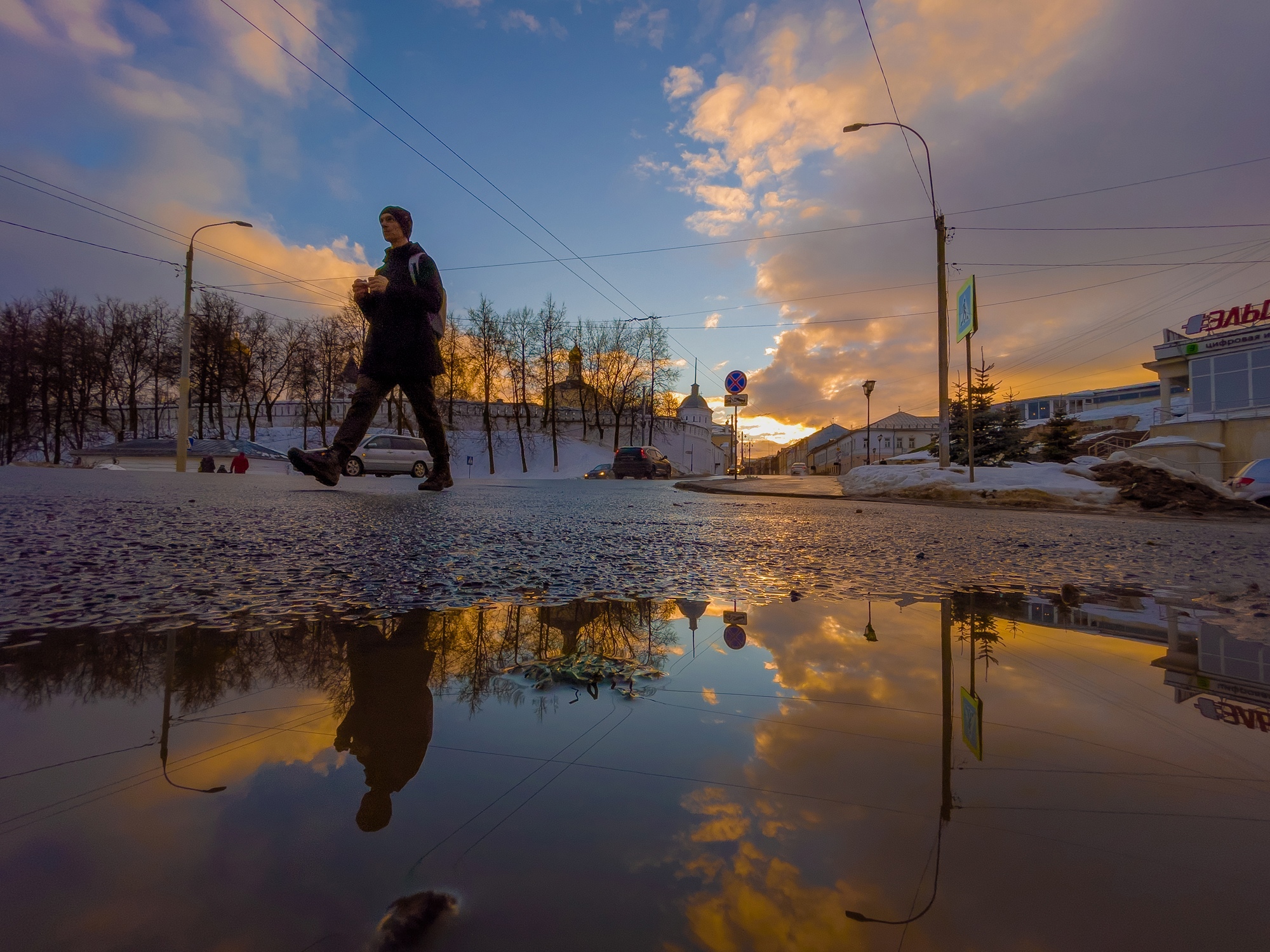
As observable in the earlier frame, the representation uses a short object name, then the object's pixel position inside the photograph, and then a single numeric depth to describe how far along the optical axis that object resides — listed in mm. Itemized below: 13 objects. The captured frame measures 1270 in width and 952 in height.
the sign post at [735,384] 20438
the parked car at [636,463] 30109
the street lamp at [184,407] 22500
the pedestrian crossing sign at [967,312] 13125
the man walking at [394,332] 6105
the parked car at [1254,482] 11953
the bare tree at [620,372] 56500
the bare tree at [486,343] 50688
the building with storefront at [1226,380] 30578
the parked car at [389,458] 22969
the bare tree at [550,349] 53062
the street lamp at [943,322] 14586
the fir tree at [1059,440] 28375
